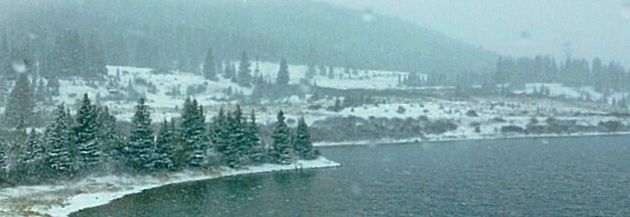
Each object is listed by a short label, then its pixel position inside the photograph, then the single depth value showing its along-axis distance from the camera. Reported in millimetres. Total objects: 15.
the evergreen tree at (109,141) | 83750
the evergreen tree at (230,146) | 93625
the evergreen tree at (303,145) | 102062
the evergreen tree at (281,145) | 98438
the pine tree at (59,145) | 79062
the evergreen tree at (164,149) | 85812
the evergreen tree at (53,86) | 146375
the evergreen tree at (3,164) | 73488
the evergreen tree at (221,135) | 94188
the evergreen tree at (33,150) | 78062
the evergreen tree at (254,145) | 96312
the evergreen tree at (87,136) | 82000
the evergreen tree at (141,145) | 84562
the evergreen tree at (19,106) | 114438
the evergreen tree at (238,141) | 94188
